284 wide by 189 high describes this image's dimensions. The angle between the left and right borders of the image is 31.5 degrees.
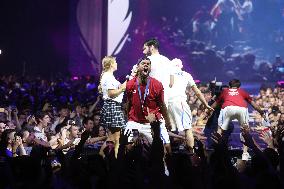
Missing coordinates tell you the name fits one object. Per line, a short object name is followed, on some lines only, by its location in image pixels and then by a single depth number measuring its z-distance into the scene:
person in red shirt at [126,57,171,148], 6.60
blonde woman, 7.59
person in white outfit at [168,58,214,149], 8.85
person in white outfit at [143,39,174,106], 7.96
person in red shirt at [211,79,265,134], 9.54
